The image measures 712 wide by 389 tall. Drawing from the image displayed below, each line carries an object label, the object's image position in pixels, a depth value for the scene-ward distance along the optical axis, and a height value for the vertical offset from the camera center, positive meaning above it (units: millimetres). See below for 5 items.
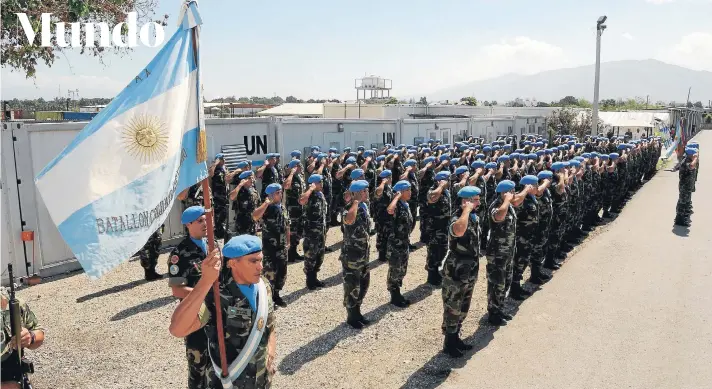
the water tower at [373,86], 48438 +3725
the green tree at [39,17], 8398 +1903
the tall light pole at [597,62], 25938 +3216
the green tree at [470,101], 48325 +2301
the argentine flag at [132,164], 2520 -202
